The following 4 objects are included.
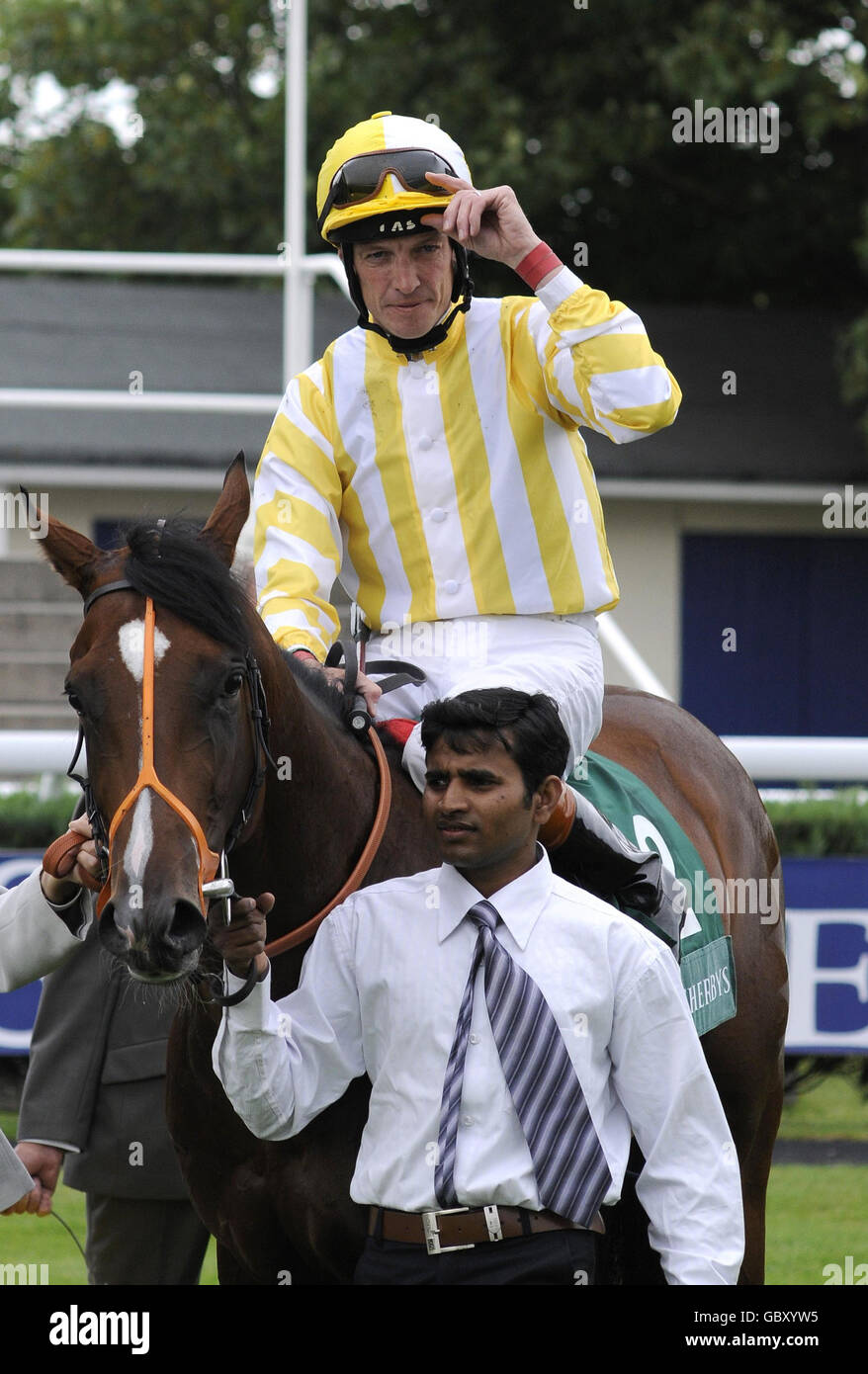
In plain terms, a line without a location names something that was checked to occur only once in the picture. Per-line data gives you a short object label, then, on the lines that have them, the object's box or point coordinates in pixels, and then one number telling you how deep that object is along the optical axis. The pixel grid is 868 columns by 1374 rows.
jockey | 5.94
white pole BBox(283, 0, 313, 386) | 13.40
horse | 4.43
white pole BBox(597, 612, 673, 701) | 12.10
